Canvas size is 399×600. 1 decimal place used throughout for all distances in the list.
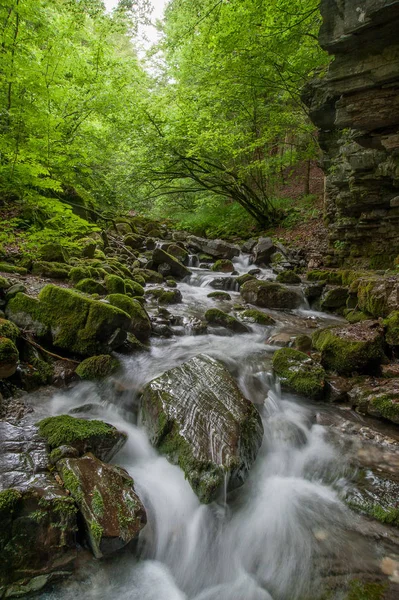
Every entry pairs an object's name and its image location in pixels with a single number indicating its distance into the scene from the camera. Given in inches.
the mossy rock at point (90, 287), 265.1
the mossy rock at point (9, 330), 153.0
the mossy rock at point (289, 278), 413.4
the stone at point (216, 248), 548.1
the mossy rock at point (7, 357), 136.1
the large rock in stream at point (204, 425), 119.5
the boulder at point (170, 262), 439.5
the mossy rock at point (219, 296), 370.9
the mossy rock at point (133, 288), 297.3
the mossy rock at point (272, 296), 344.8
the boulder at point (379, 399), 156.9
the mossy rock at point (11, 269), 247.0
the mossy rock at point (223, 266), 498.0
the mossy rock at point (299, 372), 182.9
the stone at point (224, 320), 275.3
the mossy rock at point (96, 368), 177.2
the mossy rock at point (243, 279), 417.1
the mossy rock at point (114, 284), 278.5
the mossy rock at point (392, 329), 194.4
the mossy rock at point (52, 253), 300.7
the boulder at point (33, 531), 84.7
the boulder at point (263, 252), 516.1
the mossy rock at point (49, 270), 272.4
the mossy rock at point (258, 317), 295.7
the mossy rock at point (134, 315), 230.4
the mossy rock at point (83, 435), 118.6
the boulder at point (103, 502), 94.1
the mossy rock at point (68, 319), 181.3
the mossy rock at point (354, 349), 189.6
